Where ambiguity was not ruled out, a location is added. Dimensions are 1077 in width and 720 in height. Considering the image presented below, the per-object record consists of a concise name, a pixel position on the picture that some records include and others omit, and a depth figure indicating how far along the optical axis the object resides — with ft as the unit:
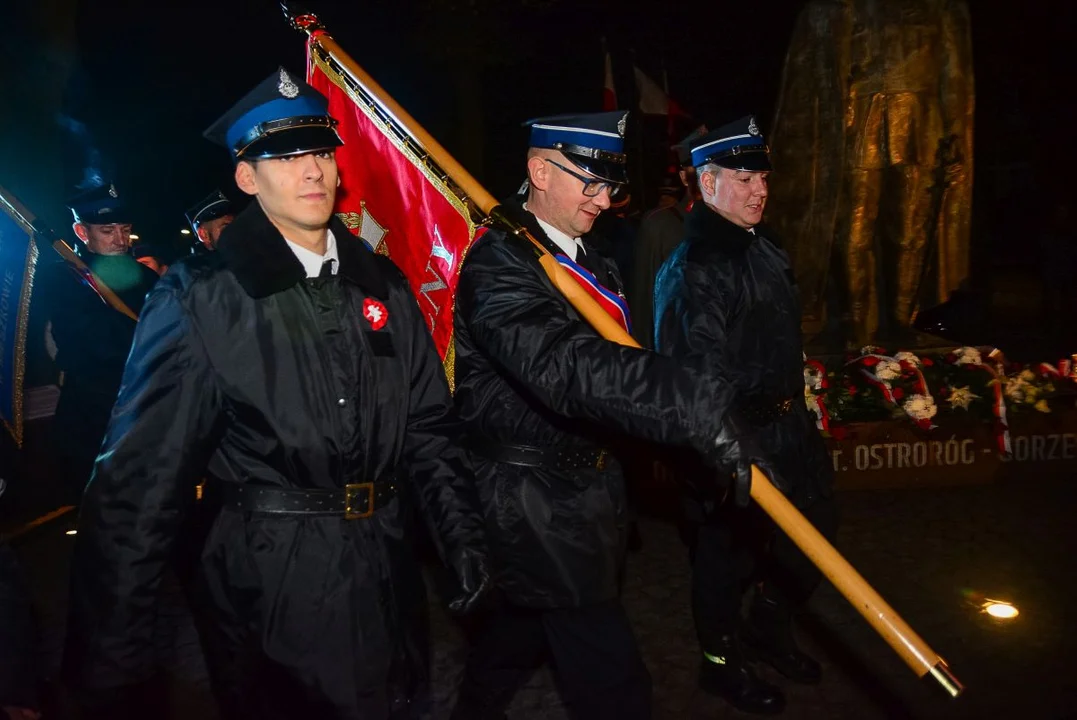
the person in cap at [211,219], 19.80
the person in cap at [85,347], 17.13
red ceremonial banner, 10.05
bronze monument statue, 23.57
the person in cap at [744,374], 11.74
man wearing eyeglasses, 8.91
